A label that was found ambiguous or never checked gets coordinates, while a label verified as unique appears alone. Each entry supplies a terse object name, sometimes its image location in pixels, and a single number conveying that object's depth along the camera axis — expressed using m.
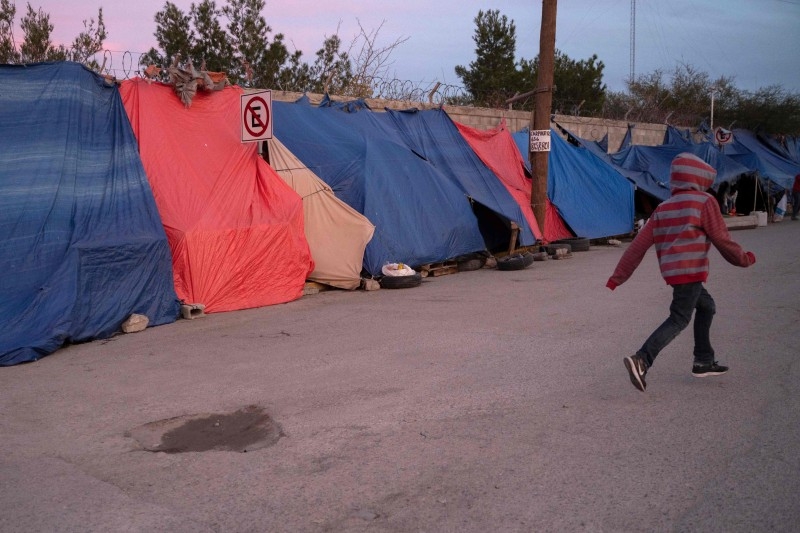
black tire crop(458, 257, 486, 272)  14.27
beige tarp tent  11.56
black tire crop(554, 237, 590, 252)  17.23
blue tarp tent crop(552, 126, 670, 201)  20.28
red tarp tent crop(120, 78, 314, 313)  9.84
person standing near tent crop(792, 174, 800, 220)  26.48
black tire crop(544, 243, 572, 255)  16.09
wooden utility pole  16.02
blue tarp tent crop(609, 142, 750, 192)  21.91
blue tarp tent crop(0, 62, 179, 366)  8.10
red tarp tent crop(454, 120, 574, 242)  16.20
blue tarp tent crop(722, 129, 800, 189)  25.80
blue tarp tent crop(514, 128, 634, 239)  17.95
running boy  6.02
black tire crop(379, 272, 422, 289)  11.78
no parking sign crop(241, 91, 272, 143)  10.62
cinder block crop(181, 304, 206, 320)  9.52
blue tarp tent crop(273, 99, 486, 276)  12.41
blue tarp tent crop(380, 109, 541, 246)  14.87
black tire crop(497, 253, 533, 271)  13.84
